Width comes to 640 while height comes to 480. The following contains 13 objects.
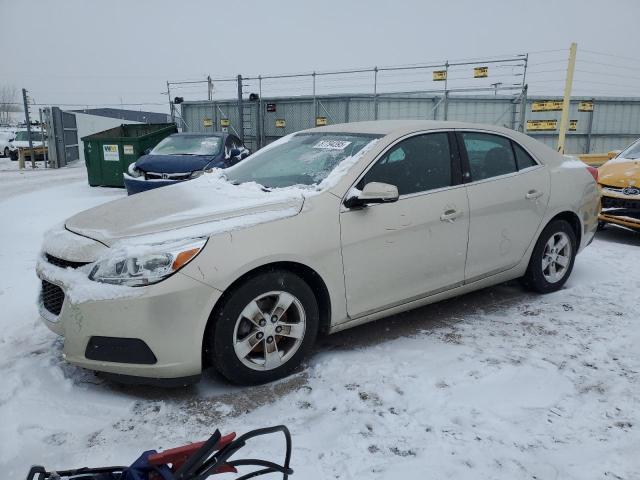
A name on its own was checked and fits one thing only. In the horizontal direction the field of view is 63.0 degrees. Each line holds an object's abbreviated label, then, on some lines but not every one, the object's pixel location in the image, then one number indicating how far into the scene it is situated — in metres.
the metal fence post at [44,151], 19.73
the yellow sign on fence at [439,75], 12.11
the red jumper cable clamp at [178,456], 1.62
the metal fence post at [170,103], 18.25
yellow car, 6.31
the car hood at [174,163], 9.41
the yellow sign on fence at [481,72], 11.56
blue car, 9.26
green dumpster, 12.23
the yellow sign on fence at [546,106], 10.58
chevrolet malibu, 2.68
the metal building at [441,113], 12.70
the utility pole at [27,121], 19.41
